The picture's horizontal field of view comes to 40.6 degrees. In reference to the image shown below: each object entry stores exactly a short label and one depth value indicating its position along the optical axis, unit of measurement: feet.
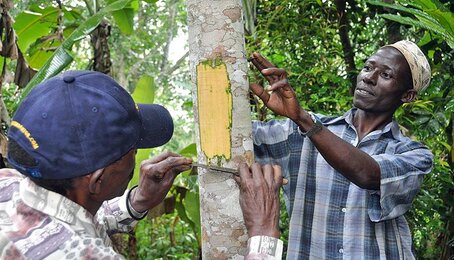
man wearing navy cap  4.13
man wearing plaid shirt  7.18
